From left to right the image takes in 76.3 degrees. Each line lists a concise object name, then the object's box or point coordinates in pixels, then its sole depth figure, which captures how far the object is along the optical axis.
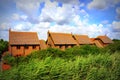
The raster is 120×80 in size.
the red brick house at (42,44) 15.46
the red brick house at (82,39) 16.85
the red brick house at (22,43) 13.81
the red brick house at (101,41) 19.23
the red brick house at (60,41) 15.26
